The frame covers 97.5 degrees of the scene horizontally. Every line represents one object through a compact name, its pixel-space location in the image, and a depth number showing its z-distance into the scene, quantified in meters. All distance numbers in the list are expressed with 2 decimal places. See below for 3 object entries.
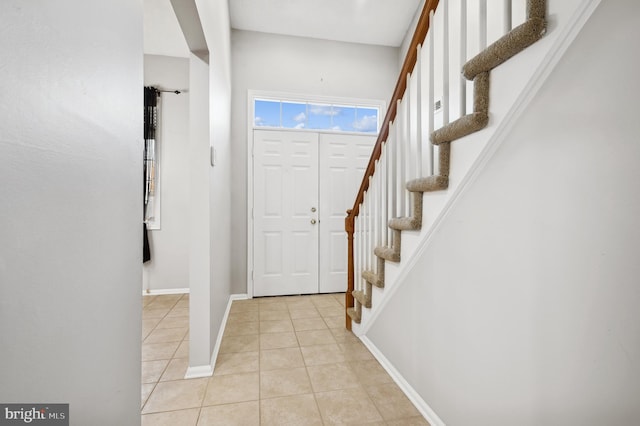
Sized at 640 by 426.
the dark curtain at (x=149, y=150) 3.60
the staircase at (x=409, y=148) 0.99
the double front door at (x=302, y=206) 3.63
